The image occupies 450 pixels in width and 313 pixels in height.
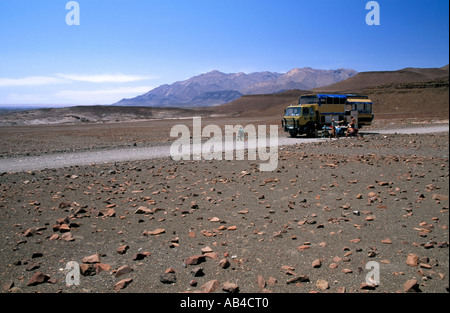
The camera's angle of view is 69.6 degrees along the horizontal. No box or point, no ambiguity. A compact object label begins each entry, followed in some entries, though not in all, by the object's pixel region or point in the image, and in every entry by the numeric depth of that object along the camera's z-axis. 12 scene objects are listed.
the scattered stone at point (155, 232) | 6.11
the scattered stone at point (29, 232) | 6.08
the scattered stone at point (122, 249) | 5.30
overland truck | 27.42
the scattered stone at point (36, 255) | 5.16
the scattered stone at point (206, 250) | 5.16
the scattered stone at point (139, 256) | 5.02
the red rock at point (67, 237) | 5.88
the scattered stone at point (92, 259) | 4.91
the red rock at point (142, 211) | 7.37
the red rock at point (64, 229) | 6.31
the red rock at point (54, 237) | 5.93
